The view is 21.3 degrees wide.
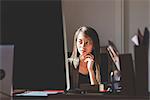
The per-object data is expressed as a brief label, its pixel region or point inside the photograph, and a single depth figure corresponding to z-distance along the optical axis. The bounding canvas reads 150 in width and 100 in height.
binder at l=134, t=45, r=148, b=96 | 2.49
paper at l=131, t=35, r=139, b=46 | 2.62
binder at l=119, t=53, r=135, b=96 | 2.53
